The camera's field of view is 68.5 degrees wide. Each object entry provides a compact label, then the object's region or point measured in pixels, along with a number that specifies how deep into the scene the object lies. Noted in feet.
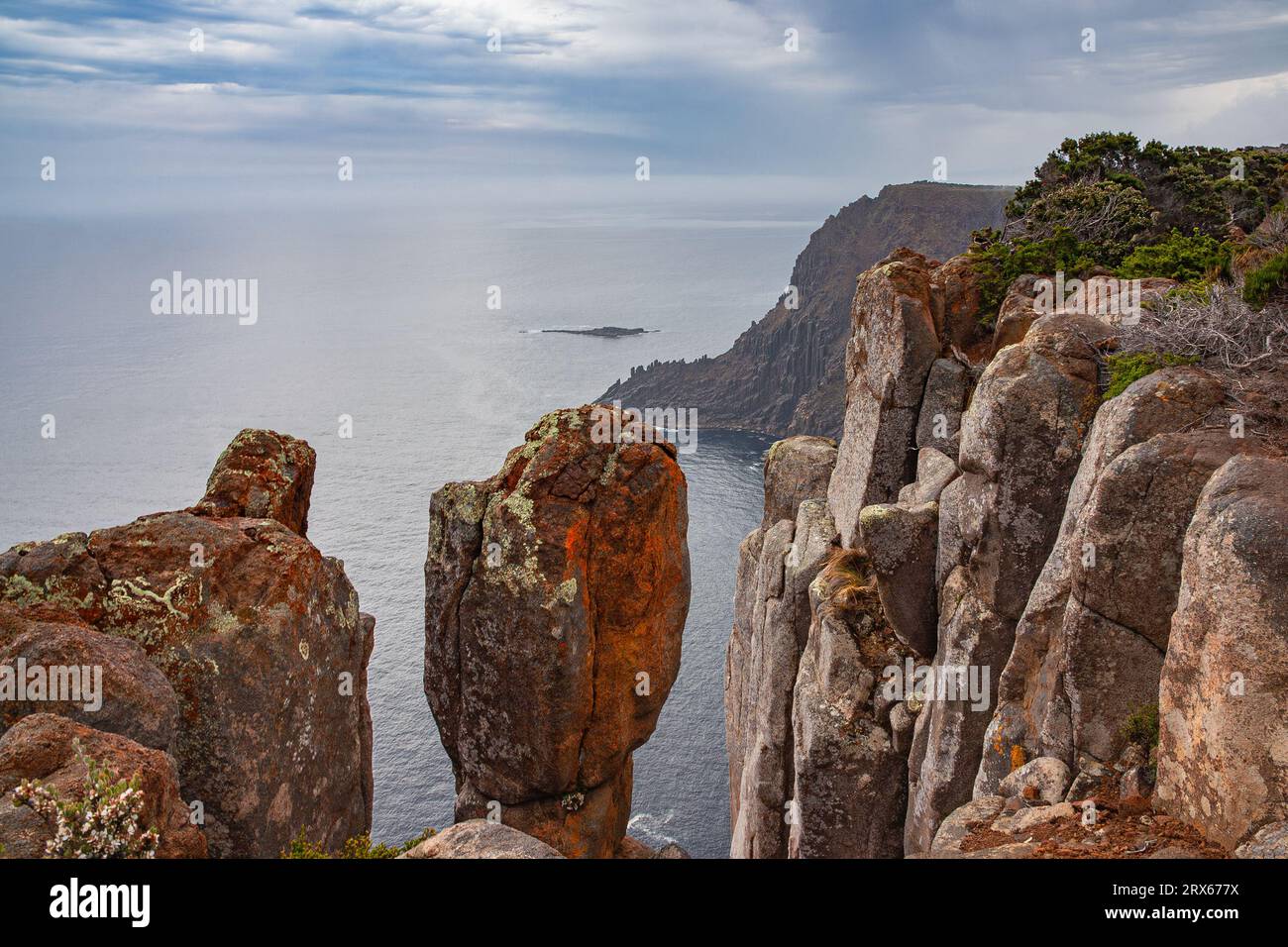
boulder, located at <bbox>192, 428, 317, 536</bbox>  69.51
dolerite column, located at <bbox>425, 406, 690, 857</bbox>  81.46
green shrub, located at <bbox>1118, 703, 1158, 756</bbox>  52.60
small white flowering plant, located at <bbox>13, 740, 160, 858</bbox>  35.19
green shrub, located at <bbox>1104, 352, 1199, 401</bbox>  62.44
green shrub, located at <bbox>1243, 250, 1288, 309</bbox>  59.52
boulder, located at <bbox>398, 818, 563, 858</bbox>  36.96
